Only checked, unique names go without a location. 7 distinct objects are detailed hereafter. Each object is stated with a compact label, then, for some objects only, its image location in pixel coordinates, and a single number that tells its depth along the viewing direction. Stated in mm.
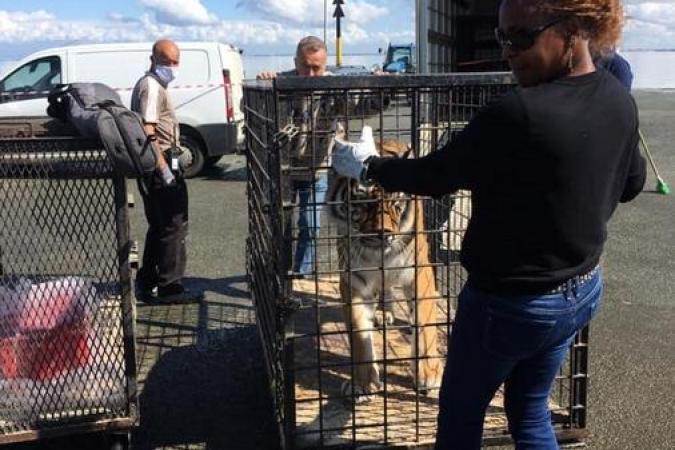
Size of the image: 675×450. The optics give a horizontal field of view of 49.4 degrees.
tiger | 3064
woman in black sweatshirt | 1944
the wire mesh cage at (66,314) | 2930
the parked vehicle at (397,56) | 26370
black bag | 2820
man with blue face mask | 5246
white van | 11266
